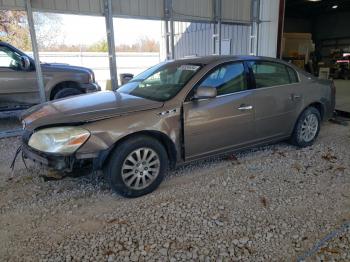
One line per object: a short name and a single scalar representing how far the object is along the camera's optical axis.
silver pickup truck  5.91
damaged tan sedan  2.74
